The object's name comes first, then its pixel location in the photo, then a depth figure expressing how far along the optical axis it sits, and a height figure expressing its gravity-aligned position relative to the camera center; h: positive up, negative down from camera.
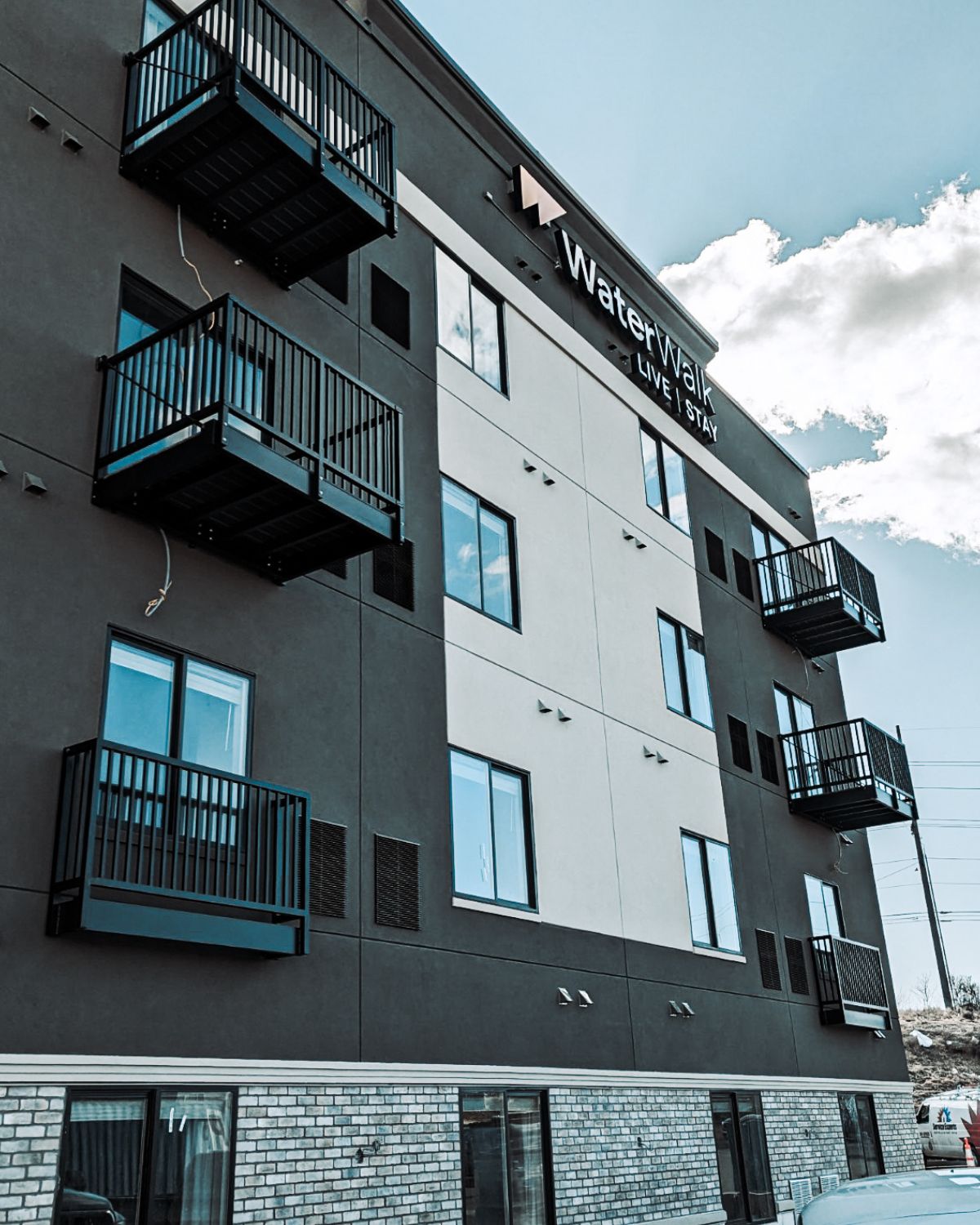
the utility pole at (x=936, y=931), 48.53 +7.02
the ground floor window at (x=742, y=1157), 17.64 -0.37
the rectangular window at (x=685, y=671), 20.36 +7.28
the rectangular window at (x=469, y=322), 17.03 +10.87
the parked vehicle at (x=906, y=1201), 5.63 -0.36
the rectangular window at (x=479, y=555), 15.68 +7.17
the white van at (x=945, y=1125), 25.95 -0.09
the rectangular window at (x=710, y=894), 18.86 +3.48
